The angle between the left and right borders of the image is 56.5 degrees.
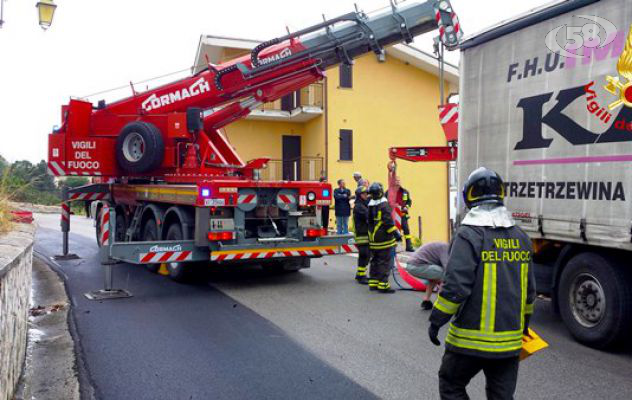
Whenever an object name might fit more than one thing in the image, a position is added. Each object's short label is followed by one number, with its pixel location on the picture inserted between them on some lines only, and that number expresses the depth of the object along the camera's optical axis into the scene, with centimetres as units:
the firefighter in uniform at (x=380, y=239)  858
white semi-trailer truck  543
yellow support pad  339
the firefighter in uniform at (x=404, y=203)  1231
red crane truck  866
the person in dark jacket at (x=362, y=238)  938
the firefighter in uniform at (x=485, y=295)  320
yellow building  2338
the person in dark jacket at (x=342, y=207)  1421
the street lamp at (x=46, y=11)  1009
